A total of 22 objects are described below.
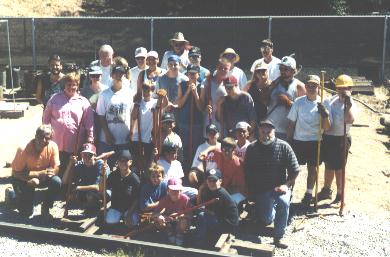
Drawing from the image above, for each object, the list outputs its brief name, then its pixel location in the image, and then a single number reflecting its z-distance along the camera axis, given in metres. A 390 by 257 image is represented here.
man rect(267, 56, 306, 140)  8.61
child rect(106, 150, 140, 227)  8.00
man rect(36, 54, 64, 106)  9.48
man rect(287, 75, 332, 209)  8.38
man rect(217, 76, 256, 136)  8.66
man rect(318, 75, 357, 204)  8.45
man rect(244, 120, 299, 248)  7.77
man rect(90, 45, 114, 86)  9.56
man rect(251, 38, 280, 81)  9.91
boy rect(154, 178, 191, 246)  7.65
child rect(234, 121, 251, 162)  8.21
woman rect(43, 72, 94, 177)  8.80
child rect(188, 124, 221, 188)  8.34
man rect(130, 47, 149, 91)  9.76
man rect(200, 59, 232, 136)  8.98
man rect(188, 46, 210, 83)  9.30
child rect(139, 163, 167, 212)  7.88
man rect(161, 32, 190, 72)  10.45
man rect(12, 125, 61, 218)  8.45
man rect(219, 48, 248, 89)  9.30
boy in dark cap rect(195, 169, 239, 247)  7.54
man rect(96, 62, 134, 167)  8.86
